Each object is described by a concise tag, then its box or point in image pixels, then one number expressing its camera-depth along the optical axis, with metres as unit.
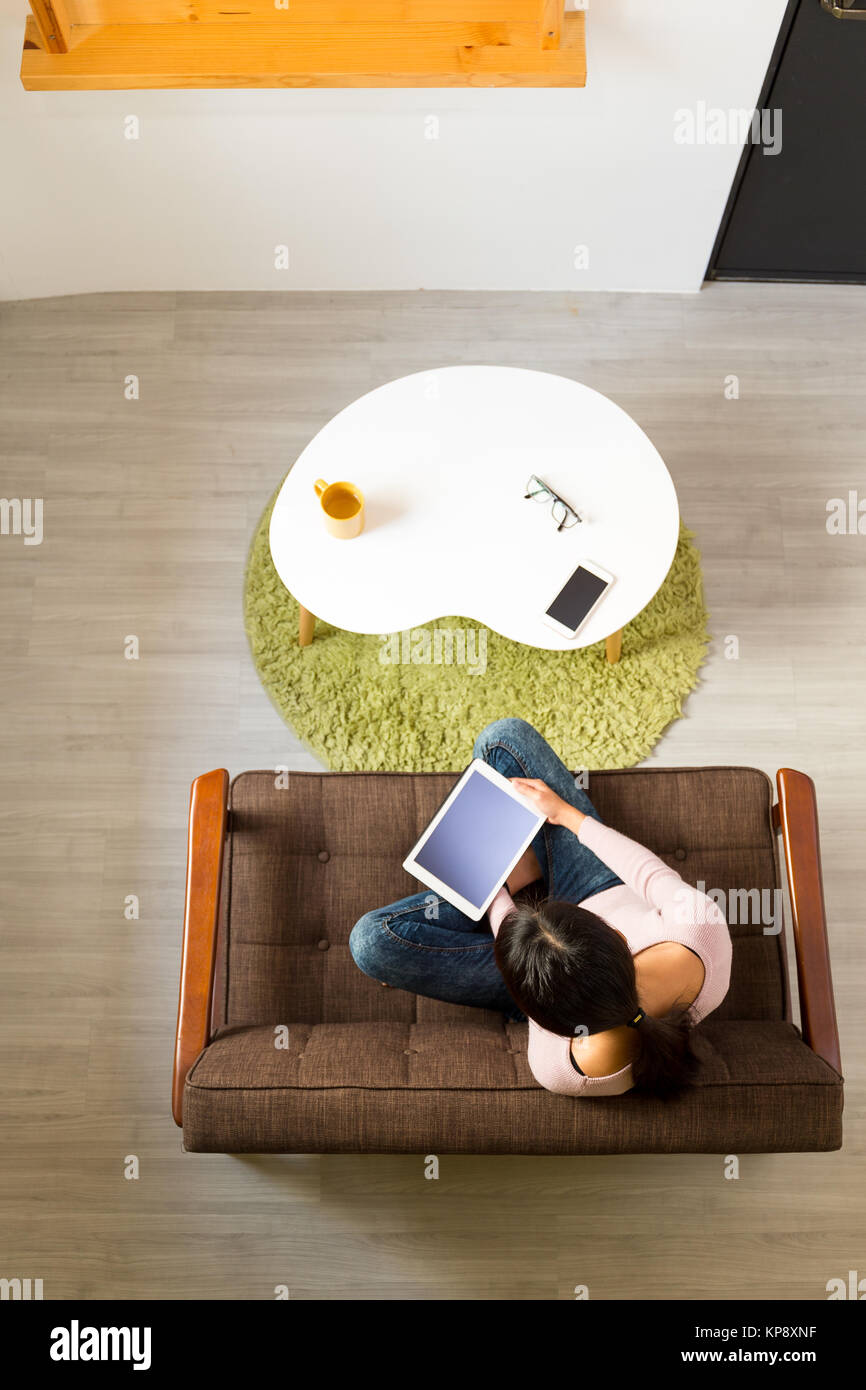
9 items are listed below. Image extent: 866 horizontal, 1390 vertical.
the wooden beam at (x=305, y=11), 2.26
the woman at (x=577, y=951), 1.53
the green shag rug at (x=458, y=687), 2.56
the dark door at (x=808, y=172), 2.40
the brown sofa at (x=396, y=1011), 1.61
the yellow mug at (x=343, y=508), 2.21
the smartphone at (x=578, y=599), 2.20
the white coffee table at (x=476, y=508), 2.22
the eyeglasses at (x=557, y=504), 2.24
